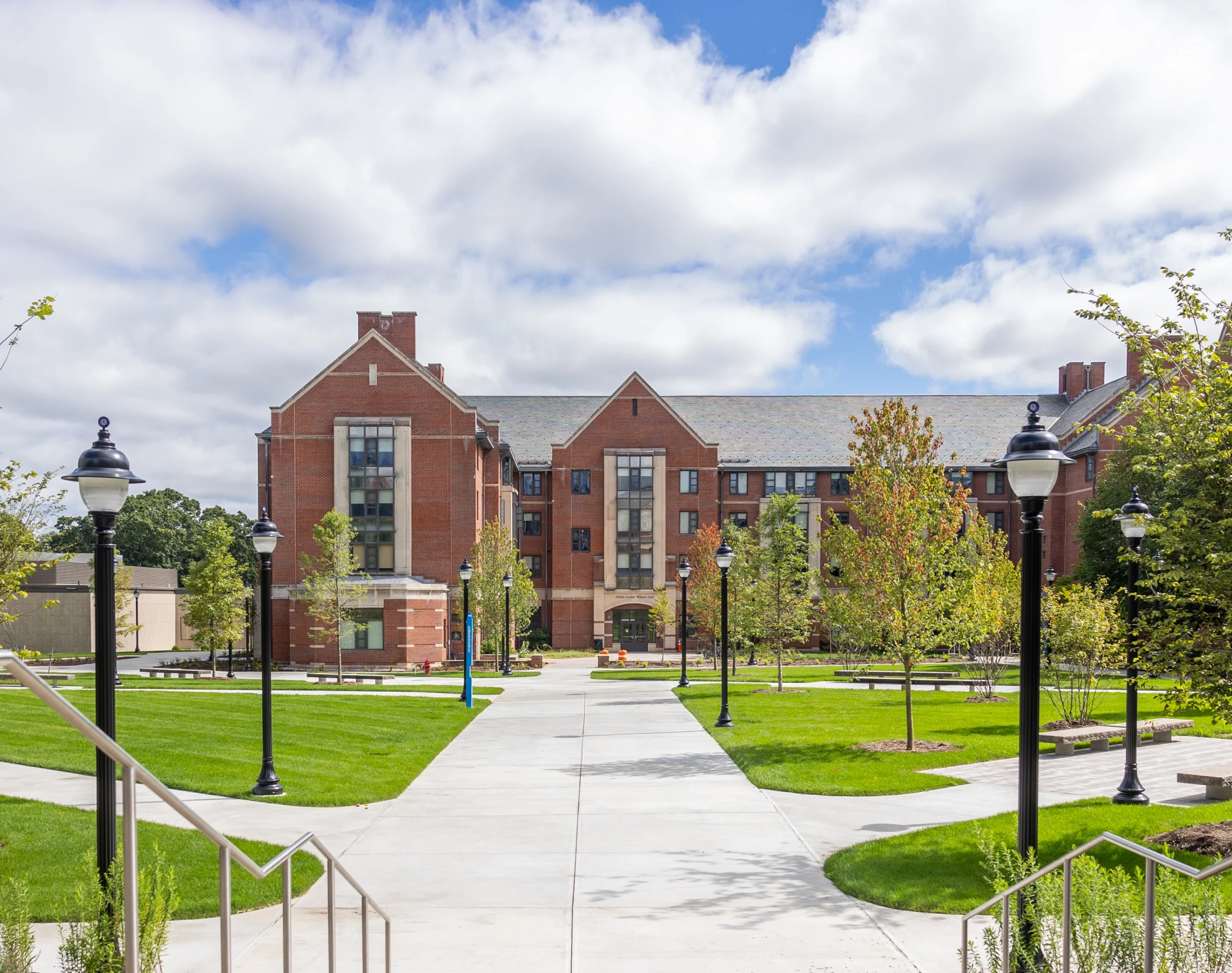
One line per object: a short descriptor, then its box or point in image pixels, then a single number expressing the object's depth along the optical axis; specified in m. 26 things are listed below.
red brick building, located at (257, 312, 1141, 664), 53.25
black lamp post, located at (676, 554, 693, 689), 32.55
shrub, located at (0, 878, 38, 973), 5.31
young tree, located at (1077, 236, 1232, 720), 10.12
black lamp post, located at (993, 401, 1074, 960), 8.08
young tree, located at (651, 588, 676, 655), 60.72
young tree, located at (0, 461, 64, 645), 11.50
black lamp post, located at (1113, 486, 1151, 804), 14.06
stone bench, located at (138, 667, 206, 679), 43.59
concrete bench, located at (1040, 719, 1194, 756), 19.73
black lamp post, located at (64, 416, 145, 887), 8.12
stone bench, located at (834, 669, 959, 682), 40.78
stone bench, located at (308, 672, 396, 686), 42.53
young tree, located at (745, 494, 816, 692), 37.06
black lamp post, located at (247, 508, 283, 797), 15.13
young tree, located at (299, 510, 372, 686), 45.44
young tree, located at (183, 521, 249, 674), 45.22
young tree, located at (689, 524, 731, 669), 45.16
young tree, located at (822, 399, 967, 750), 20.06
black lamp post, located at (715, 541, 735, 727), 24.12
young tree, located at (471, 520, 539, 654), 49.38
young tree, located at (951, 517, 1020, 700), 20.80
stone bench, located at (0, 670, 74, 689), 35.69
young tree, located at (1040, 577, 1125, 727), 22.05
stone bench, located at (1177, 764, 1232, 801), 14.24
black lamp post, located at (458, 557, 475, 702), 31.59
